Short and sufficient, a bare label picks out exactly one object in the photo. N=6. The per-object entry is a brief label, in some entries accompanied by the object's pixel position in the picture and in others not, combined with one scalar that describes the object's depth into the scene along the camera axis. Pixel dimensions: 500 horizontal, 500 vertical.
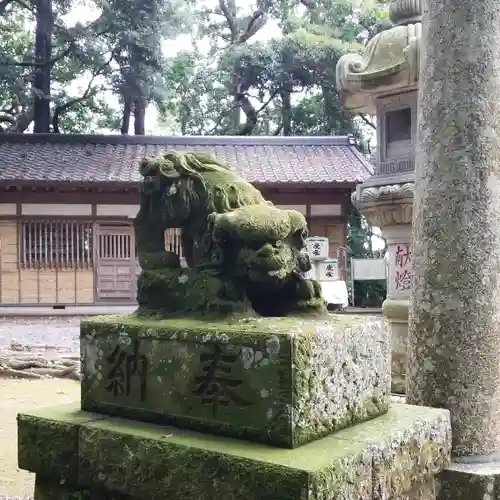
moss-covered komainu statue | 2.06
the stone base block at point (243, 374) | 1.83
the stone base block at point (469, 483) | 2.74
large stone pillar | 2.89
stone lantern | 5.37
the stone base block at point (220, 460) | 1.71
